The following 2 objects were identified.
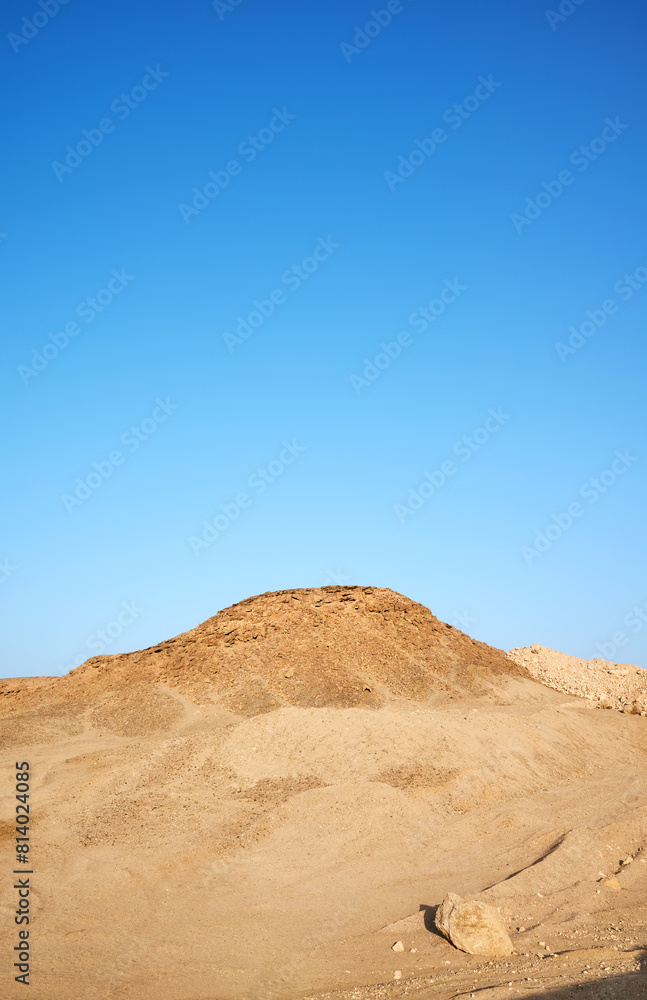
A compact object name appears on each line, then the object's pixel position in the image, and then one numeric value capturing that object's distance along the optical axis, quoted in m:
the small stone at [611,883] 12.38
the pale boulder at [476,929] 9.69
